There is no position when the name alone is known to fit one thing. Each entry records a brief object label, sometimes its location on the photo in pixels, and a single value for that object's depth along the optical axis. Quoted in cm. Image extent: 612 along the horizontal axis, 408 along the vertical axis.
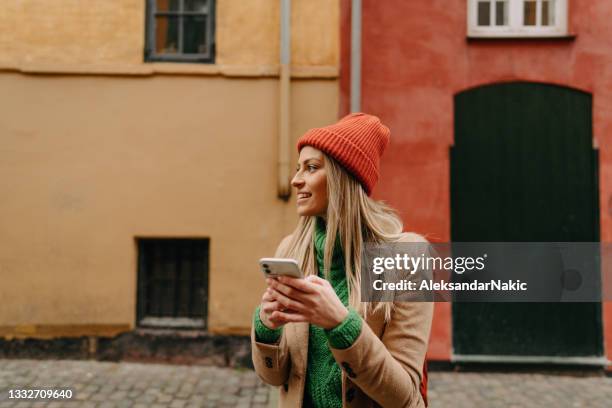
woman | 151
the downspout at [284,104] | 592
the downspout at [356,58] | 598
